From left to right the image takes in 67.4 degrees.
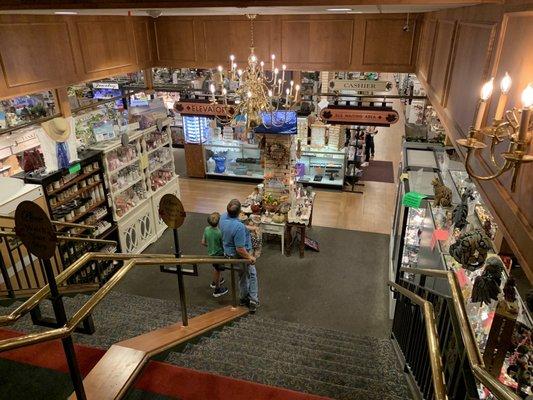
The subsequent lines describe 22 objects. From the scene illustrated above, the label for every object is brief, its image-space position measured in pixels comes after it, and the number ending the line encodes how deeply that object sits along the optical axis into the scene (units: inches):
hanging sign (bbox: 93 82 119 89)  389.3
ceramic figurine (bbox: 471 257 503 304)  114.1
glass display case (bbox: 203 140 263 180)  466.4
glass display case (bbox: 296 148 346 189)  440.1
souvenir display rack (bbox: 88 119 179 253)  293.9
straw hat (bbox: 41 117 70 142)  227.6
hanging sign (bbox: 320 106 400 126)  267.3
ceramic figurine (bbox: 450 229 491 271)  128.9
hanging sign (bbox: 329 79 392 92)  263.3
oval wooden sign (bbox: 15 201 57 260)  82.7
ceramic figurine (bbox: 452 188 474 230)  156.8
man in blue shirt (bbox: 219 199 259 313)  224.8
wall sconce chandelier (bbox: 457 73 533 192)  54.6
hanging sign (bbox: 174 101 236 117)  287.8
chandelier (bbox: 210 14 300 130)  234.4
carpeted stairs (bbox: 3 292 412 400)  134.6
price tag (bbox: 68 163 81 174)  246.2
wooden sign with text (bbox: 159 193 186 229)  140.9
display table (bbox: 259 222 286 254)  315.9
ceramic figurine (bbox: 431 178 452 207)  183.8
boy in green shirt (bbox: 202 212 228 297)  241.0
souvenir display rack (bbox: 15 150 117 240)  240.1
